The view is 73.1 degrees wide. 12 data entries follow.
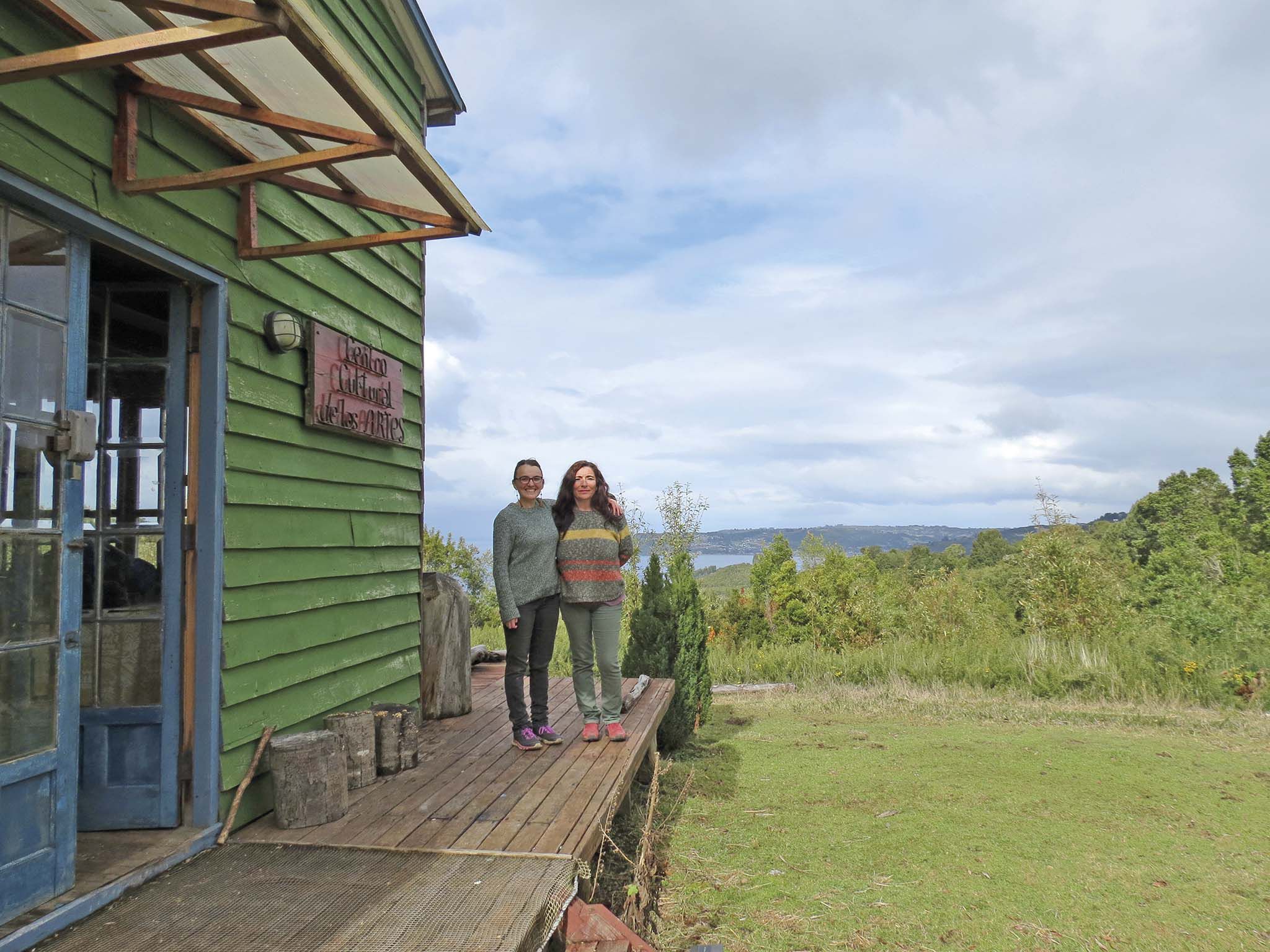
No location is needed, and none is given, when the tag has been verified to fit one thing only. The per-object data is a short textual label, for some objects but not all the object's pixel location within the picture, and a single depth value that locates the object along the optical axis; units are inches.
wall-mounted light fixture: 154.2
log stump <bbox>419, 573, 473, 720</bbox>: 227.3
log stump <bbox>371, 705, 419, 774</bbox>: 171.9
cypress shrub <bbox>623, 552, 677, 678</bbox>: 287.0
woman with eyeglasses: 181.9
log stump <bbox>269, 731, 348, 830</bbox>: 140.6
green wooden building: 106.7
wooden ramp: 102.8
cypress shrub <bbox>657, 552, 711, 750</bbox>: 279.3
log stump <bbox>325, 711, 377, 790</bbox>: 162.6
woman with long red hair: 186.1
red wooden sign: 169.9
